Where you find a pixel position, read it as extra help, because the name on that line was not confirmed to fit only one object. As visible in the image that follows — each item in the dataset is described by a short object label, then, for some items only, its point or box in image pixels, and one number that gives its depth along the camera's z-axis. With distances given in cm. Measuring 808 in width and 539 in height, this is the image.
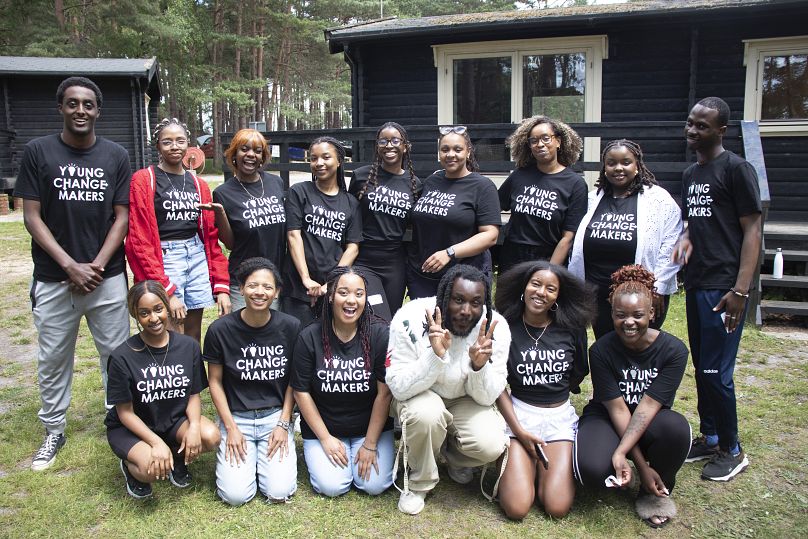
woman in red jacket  351
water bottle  630
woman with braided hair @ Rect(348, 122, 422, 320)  386
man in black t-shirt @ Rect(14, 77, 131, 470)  334
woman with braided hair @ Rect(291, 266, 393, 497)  323
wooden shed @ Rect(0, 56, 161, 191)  1541
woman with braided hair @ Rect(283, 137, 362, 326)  377
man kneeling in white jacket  305
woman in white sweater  343
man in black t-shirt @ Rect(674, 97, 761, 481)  319
